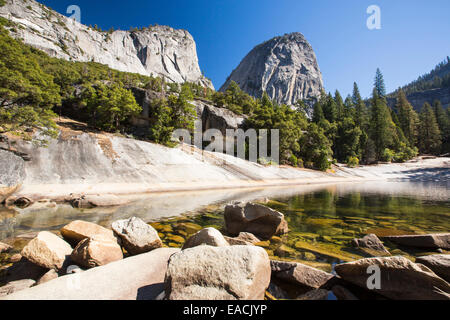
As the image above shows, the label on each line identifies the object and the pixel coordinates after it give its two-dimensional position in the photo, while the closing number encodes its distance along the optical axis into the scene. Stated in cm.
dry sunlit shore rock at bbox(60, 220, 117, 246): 561
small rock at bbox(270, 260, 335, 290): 399
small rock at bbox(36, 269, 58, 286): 404
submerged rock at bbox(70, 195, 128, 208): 1474
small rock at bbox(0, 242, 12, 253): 584
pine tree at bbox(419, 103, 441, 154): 7338
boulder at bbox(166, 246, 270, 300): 290
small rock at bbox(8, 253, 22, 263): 524
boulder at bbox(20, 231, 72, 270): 446
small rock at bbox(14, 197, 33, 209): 1464
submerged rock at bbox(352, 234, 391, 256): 585
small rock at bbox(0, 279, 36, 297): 369
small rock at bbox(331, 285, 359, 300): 348
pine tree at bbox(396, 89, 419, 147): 7767
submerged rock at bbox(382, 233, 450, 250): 600
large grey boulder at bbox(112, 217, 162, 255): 550
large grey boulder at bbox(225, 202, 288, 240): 761
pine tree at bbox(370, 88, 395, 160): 6594
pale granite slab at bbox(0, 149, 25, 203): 1603
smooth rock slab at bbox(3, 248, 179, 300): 320
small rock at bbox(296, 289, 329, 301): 362
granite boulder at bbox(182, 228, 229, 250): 474
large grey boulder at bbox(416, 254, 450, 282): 373
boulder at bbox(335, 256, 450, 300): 307
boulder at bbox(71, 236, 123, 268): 444
